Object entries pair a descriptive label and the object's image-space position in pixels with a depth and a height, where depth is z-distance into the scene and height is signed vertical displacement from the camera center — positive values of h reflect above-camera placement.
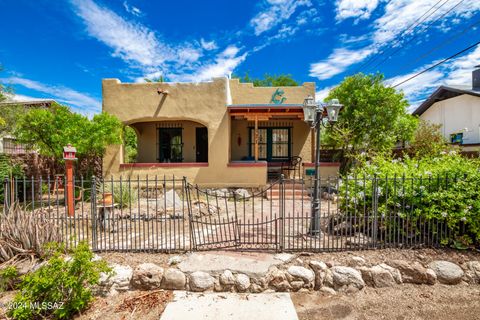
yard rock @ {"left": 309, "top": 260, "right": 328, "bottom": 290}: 3.45 -1.69
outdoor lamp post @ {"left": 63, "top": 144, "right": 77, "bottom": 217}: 5.99 -0.02
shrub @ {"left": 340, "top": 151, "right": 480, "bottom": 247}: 3.83 -0.82
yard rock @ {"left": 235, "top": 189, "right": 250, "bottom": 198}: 9.02 -1.35
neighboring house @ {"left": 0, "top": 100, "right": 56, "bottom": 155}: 12.32 +0.92
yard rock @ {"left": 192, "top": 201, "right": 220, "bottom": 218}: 6.61 -1.51
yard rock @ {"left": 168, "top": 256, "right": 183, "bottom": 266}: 3.64 -1.60
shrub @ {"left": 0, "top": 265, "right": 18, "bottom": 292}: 3.14 -1.66
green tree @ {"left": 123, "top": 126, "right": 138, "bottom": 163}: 17.64 +0.97
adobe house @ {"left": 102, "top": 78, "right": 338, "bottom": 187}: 9.37 +1.67
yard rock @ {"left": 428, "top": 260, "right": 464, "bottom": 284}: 3.49 -1.72
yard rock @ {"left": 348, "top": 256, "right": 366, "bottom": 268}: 3.58 -1.60
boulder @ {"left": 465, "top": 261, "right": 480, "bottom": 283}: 3.53 -1.74
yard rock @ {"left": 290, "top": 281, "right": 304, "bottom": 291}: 3.39 -1.84
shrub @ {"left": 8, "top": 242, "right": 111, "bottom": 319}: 2.80 -1.61
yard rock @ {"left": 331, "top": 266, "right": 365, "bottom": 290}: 3.42 -1.77
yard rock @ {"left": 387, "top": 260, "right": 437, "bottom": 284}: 3.50 -1.74
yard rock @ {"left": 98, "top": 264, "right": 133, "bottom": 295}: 3.35 -1.75
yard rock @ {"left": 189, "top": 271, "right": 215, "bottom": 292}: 3.34 -1.75
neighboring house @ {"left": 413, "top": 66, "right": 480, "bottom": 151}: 13.48 +2.76
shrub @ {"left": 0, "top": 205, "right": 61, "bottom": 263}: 3.63 -1.22
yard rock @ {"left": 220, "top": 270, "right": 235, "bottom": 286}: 3.33 -1.71
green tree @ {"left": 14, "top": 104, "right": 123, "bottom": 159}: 7.12 +0.82
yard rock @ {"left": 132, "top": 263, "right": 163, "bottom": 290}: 3.41 -1.75
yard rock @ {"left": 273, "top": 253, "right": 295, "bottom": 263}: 3.64 -1.57
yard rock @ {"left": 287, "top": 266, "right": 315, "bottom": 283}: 3.42 -1.69
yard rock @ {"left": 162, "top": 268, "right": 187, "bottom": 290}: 3.39 -1.76
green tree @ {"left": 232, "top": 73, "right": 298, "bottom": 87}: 27.42 +8.75
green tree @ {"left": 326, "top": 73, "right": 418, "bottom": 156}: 10.78 +1.61
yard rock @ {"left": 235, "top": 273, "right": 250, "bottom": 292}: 3.30 -1.75
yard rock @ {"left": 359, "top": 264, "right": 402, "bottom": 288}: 3.47 -1.77
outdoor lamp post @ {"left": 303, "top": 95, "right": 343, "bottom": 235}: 4.72 +0.87
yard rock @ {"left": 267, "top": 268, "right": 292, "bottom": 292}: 3.37 -1.78
